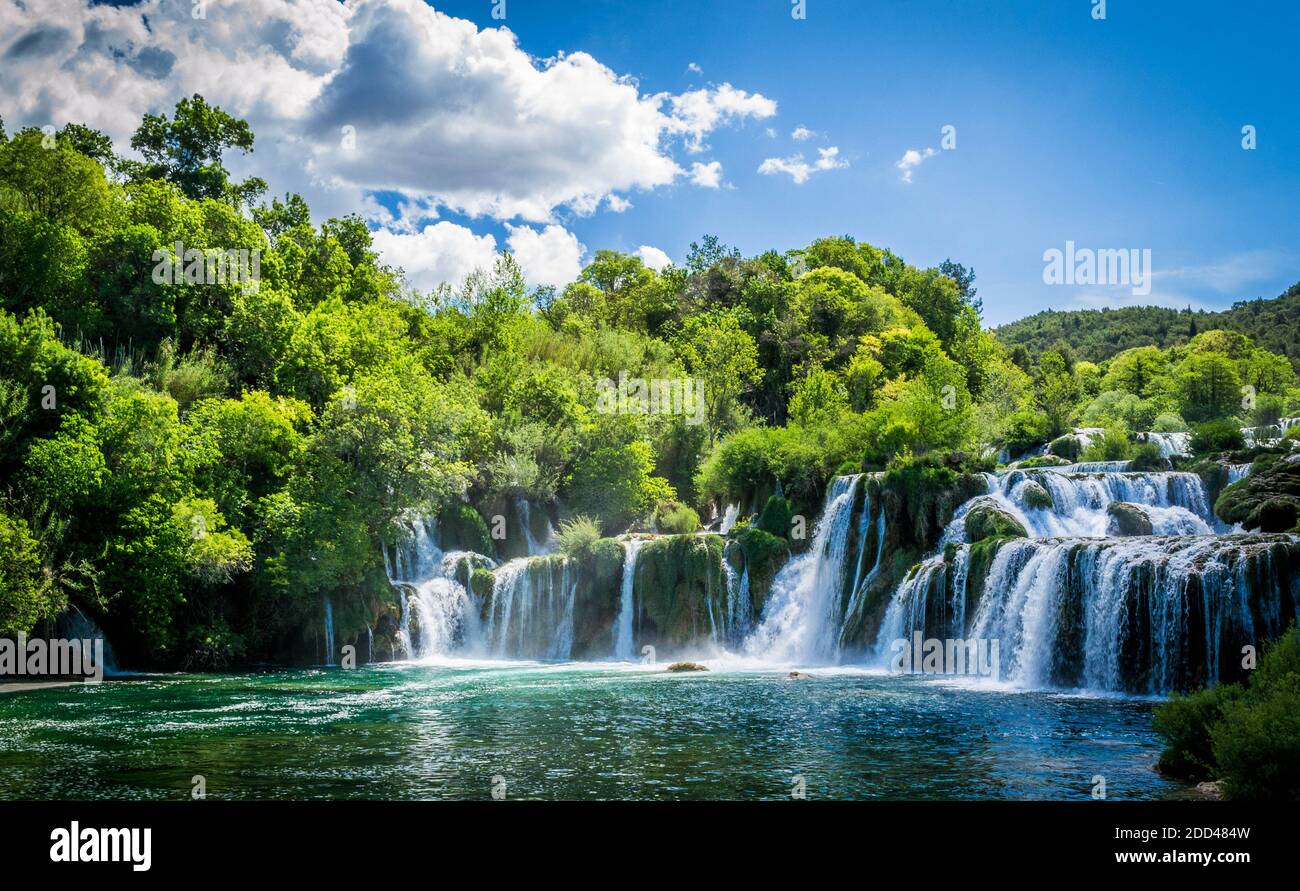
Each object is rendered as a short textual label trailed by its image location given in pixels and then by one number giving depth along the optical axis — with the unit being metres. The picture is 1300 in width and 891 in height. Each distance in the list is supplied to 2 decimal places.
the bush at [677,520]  46.00
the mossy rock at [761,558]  36.34
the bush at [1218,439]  38.19
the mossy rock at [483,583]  38.28
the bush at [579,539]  38.16
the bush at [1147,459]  34.50
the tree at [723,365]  56.25
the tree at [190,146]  54.34
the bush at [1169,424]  57.66
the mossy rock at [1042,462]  39.28
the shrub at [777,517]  38.44
